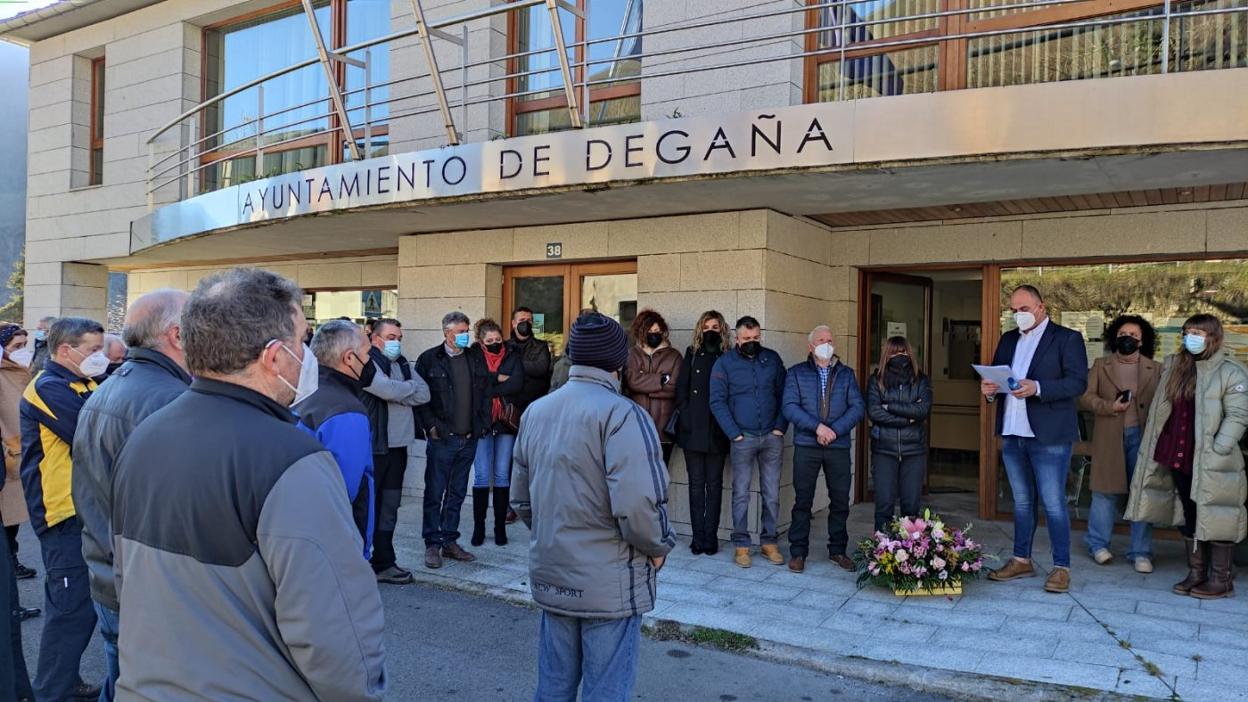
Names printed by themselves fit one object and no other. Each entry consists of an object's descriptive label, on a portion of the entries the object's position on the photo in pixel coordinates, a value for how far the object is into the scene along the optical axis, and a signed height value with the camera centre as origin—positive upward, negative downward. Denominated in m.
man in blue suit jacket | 5.84 -0.39
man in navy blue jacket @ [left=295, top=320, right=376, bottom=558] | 3.46 -0.27
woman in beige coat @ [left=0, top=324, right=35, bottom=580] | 4.63 -0.49
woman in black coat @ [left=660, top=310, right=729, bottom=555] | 7.00 -0.67
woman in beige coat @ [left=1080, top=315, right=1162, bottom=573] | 6.70 -0.45
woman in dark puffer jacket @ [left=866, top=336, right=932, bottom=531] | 6.57 -0.51
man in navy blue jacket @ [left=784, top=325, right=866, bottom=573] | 6.61 -0.57
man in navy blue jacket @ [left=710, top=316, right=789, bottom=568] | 6.84 -0.49
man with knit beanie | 3.04 -0.61
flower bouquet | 5.79 -1.35
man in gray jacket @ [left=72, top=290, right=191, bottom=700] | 2.90 -0.23
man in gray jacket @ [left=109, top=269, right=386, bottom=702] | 1.69 -0.43
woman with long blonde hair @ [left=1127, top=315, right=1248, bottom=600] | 5.65 -0.62
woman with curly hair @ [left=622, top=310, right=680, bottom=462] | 7.22 -0.13
